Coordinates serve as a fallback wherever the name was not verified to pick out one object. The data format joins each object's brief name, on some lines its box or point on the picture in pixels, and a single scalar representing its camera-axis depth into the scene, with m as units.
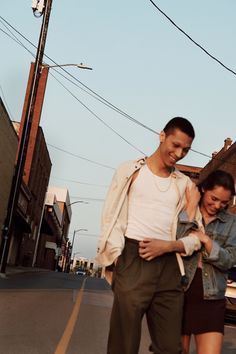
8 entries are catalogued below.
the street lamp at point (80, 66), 26.16
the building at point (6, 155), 28.73
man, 3.46
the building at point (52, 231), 58.06
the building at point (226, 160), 35.50
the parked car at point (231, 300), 12.30
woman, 3.73
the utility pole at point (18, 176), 21.91
